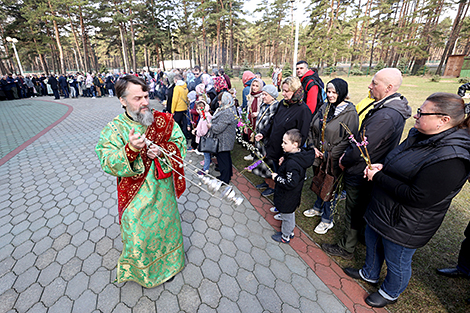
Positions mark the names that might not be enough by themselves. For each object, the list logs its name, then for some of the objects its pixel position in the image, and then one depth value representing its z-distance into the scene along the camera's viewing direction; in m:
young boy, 2.88
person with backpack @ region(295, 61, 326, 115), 4.60
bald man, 2.48
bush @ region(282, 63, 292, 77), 28.67
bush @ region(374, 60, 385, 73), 32.83
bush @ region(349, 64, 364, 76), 36.62
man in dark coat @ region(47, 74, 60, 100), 16.48
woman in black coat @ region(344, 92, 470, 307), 1.73
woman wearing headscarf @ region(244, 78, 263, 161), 5.22
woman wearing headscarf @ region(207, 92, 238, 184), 4.28
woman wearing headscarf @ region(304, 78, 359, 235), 3.01
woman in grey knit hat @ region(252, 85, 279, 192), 4.25
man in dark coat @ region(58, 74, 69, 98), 17.16
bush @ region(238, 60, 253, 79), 33.10
